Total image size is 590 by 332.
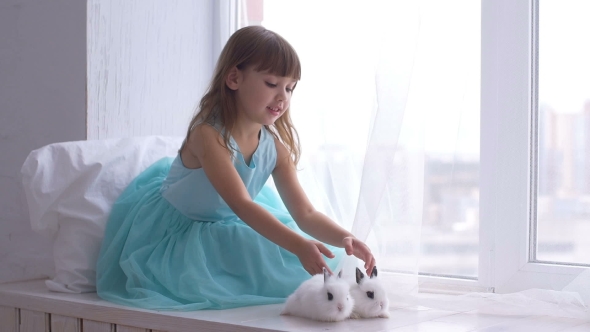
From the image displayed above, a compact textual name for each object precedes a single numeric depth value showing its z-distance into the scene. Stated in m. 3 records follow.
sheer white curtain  1.27
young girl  1.27
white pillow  1.43
